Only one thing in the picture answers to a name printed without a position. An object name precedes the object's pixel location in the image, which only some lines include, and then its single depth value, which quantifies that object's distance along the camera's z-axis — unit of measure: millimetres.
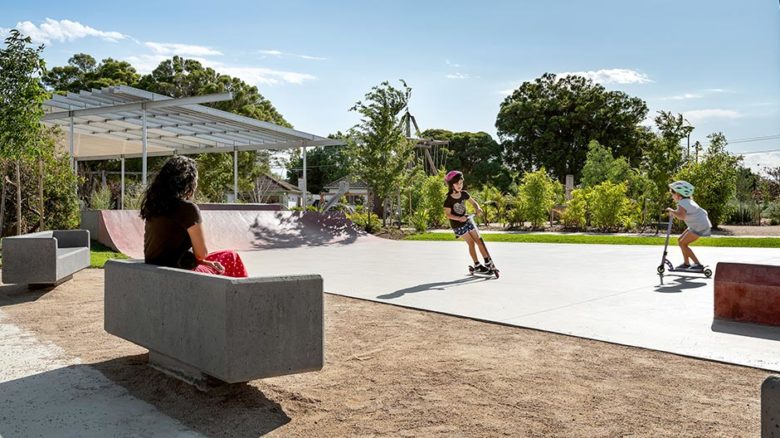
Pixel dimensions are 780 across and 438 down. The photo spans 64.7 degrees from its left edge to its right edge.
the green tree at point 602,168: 33781
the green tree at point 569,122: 49062
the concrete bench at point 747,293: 5922
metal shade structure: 16359
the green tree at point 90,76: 39344
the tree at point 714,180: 21500
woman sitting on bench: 4355
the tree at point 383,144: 22062
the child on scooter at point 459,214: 9703
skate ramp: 14016
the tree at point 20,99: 10648
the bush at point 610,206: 22609
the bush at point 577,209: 24062
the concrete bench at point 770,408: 1974
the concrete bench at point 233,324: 3338
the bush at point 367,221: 22203
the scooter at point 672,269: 9109
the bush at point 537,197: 25000
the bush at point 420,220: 22473
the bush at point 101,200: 16250
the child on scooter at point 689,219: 9156
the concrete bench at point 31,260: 7285
